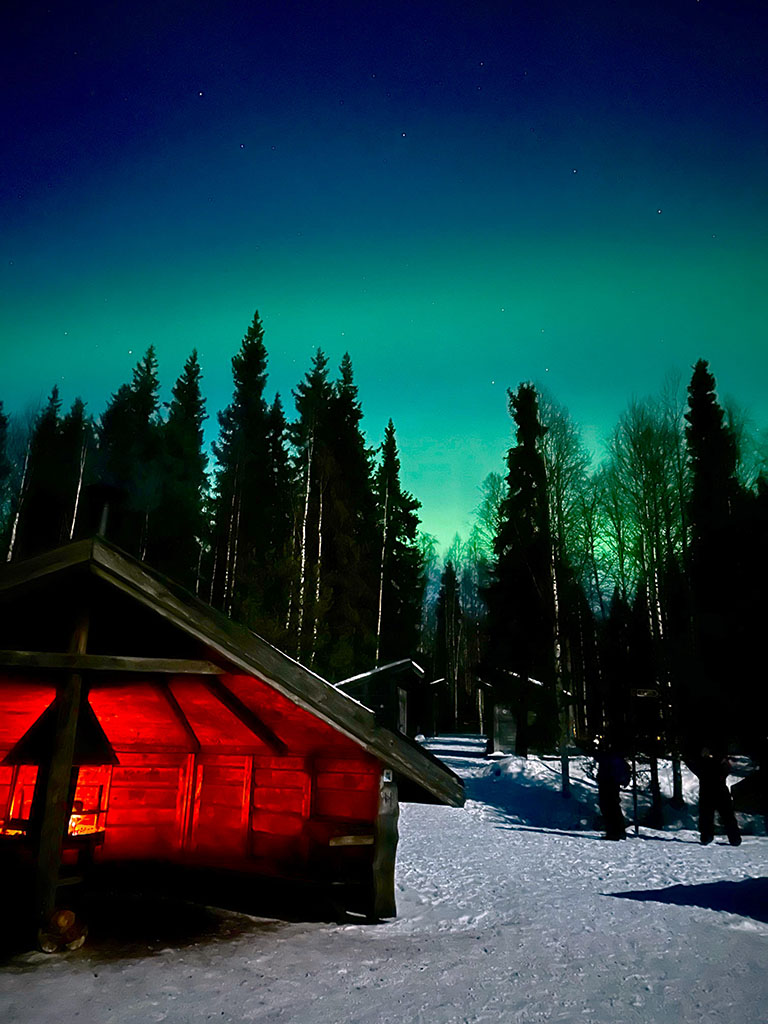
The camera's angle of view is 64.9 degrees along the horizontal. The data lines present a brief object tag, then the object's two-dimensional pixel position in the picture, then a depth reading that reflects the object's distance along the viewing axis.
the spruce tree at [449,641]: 52.19
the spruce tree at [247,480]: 31.67
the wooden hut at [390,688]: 24.83
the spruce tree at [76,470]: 31.19
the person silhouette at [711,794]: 13.09
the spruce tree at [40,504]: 30.94
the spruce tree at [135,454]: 30.76
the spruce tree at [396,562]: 36.69
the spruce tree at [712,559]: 15.87
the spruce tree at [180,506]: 31.23
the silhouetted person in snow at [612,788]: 13.37
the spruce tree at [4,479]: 31.78
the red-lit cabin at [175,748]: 5.53
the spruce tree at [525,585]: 19.95
